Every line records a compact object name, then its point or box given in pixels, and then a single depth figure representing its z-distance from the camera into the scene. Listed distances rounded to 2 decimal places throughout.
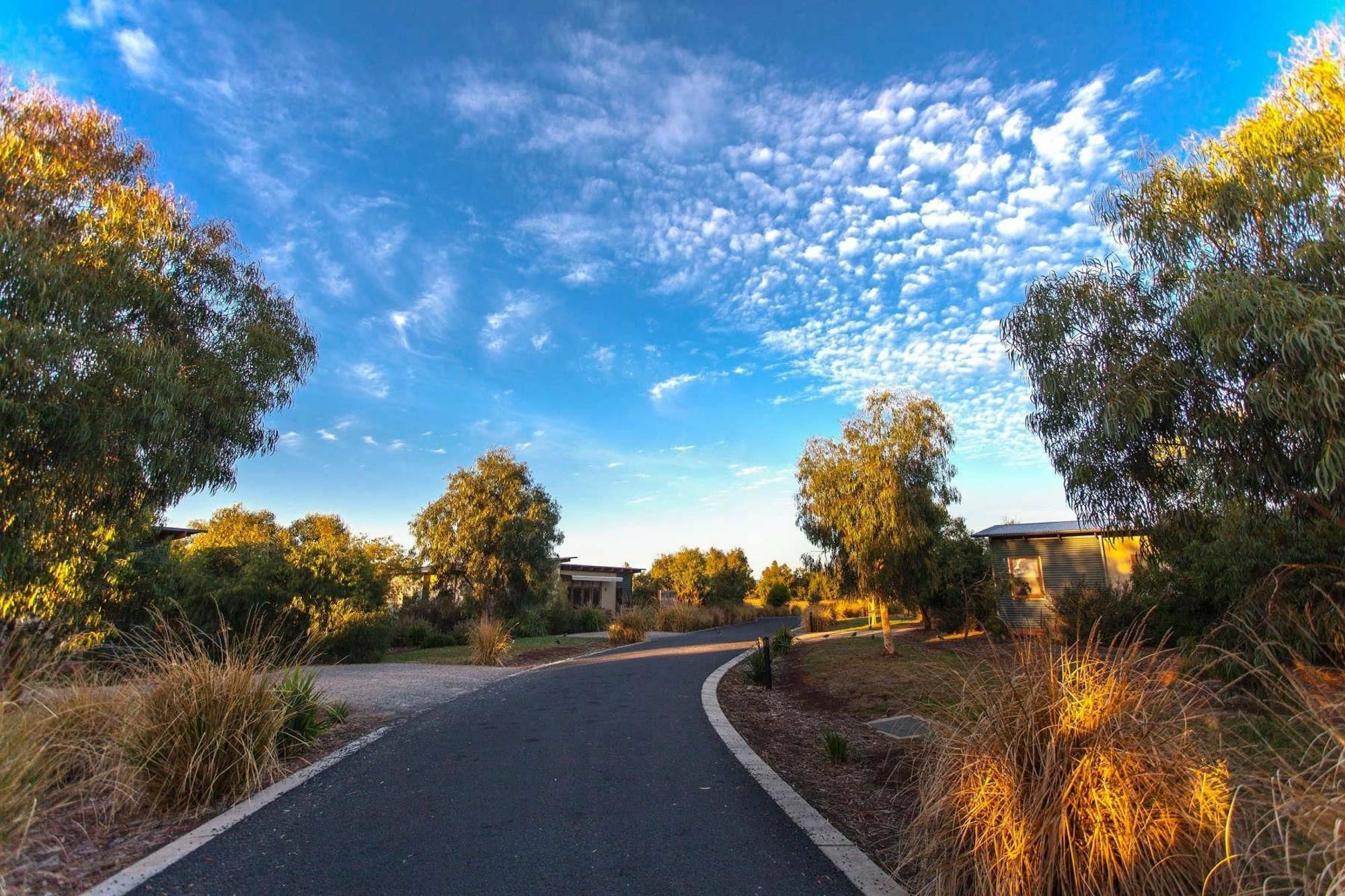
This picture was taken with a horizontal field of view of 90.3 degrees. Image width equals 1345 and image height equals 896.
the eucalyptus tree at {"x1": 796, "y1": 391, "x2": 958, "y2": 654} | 15.70
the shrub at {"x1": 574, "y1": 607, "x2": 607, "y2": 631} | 31.28
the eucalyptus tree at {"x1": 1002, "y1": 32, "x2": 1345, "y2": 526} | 5.71
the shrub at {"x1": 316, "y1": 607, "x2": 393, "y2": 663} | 16.66
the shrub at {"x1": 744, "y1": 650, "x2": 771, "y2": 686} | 11.84
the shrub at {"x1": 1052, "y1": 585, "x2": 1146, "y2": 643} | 14.23
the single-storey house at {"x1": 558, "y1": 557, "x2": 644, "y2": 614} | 45.81
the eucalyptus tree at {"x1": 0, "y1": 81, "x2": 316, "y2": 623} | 6.82
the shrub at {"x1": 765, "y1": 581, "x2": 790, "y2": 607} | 56.56
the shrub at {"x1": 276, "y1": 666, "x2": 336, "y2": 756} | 5.74
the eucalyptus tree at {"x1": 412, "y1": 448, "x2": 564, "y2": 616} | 25.80
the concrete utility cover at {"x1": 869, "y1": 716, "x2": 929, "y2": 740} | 6.96
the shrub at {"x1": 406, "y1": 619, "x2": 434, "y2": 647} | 24.12
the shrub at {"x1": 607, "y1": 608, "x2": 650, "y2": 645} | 23.41
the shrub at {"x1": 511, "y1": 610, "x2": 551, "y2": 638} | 26.47
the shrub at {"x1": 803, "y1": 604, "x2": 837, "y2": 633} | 32.97
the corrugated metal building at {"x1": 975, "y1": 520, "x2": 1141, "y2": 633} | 19.75
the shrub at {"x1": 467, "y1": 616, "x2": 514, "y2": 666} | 15.70
